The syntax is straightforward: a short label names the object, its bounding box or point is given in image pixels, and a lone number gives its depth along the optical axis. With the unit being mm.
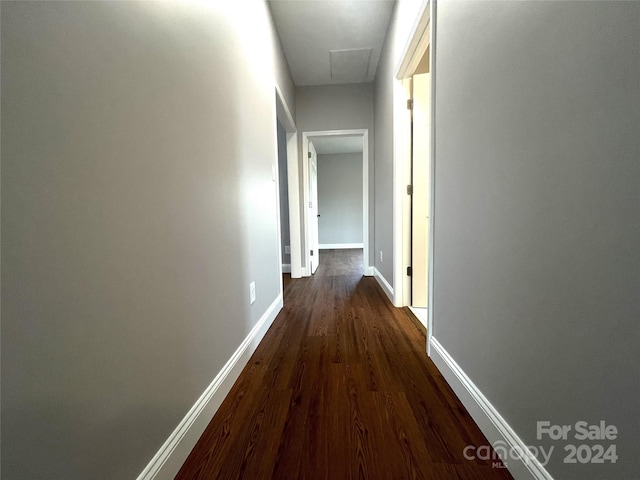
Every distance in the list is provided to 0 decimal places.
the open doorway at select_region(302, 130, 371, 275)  6586
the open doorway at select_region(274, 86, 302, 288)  3344
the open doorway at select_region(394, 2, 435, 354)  2129
